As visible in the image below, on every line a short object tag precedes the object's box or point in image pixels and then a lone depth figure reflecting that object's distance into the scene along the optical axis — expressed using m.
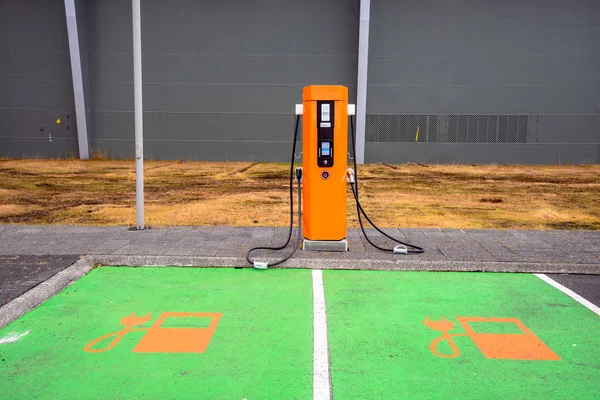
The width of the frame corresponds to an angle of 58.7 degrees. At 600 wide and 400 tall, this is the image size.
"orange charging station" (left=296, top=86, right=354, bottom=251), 6.73
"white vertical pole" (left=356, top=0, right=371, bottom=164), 21.98
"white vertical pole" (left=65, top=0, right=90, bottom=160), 22.23
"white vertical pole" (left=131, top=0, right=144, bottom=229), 7.88
